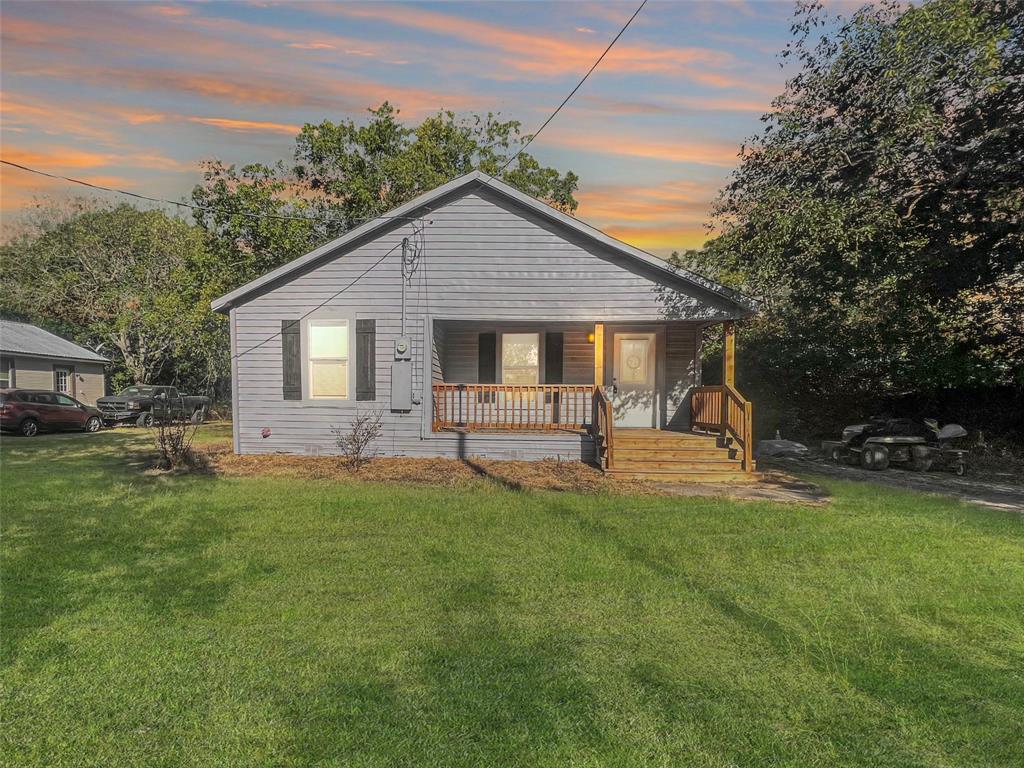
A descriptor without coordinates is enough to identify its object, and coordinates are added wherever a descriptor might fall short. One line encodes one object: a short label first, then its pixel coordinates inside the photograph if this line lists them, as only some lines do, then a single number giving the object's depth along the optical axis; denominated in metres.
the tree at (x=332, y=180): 20.22
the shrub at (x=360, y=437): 11.13
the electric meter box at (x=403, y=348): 12.13
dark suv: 17.08
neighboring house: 23.33
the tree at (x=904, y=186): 9.32
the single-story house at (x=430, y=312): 11.96
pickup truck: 20.80
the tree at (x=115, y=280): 27.23
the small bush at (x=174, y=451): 10.48
